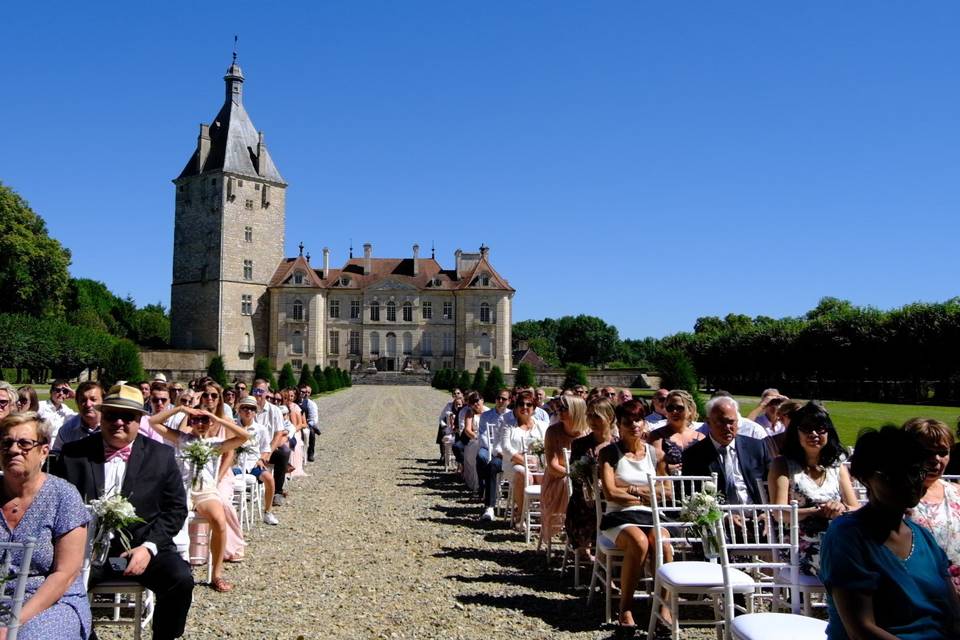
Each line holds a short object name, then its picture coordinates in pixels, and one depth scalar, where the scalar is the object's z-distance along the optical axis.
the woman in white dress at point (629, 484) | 5.23
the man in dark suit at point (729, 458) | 5.48
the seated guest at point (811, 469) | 4.73
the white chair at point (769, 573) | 3.52
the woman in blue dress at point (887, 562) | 2.65
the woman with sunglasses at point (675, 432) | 5.96
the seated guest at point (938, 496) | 3.53
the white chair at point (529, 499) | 8.05
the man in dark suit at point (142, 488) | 4.21
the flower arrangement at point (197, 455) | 6.06
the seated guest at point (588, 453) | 6.15
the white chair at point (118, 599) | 4.09
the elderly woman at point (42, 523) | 3.21
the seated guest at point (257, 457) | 8.36
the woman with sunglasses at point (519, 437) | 8.69
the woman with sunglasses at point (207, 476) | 6.04
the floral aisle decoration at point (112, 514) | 3.83
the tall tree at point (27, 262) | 45.31
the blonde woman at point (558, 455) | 7.05
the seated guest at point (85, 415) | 5.52
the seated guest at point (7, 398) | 6.30
